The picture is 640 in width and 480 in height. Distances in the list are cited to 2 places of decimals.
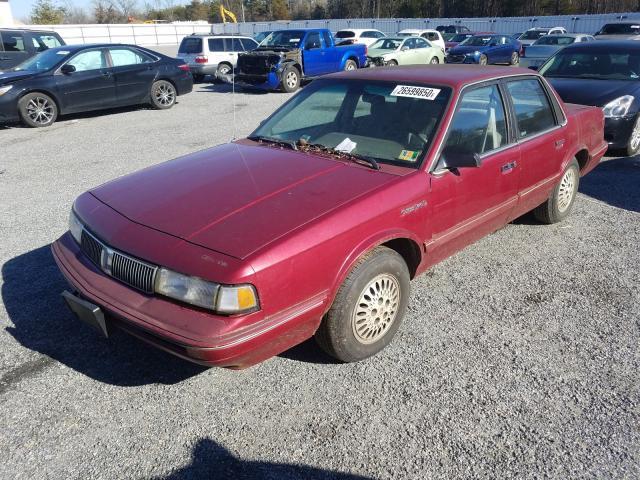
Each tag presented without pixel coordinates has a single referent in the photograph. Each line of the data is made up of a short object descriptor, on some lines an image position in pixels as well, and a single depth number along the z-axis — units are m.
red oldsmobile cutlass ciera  2.46
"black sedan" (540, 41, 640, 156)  7.00
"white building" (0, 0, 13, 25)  34.41
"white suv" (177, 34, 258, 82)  16.88
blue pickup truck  14.30
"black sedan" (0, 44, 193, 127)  10.00
